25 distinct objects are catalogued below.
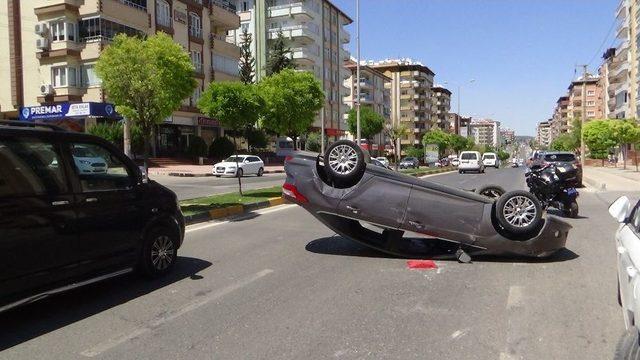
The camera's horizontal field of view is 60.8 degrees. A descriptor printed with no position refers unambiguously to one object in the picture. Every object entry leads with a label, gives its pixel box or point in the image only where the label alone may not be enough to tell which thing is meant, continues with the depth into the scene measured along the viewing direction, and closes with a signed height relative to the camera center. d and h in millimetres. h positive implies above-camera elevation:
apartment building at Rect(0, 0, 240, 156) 39562 +7595
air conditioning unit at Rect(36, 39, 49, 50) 41219 +8077
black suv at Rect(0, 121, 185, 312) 4824 -650
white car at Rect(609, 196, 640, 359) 2893 -740
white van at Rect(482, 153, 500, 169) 60594 -1569
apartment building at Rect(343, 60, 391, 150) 95500 +10212
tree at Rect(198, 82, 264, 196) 16266 +1326
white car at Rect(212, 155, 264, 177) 34250 -1157
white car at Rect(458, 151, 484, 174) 43406 -1257
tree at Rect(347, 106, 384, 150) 77625 +3609
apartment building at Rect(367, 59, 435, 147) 124312 +13088
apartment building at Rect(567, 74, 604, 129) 138975 +12959
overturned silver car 7355 -856
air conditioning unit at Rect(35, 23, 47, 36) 41125 +9168
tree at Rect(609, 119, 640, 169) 48406 +1127
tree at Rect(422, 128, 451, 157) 92550 +1295
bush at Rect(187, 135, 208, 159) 45938 +80
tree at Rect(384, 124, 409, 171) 47719 +1394
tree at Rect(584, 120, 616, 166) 50475 +829
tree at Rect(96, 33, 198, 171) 12445 +1682
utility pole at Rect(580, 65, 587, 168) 57206 +3312
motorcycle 11867 -929
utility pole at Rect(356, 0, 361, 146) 32719 +4530
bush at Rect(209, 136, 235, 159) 47812 -14
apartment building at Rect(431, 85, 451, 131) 144500 +11201
